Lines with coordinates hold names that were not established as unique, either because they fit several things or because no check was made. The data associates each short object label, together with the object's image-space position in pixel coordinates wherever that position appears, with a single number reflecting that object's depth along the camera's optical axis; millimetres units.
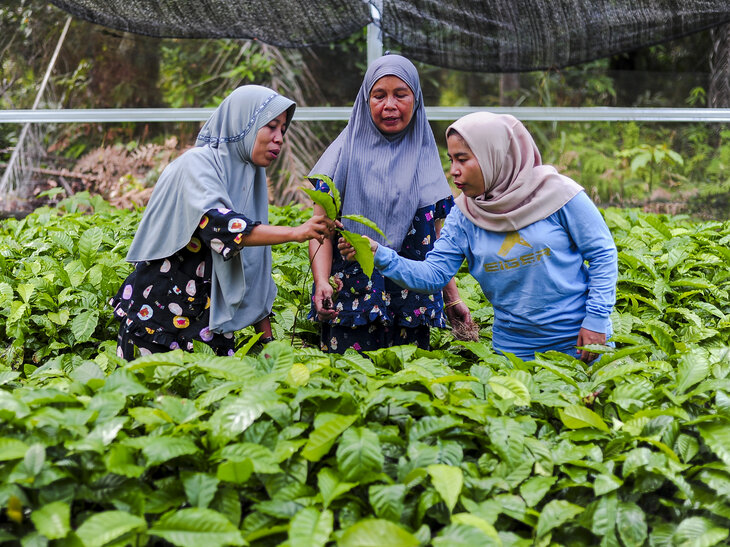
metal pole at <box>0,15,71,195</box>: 8172
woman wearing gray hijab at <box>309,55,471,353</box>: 2990
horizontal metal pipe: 6656
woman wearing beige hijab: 2598
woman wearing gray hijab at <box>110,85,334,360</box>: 2666
